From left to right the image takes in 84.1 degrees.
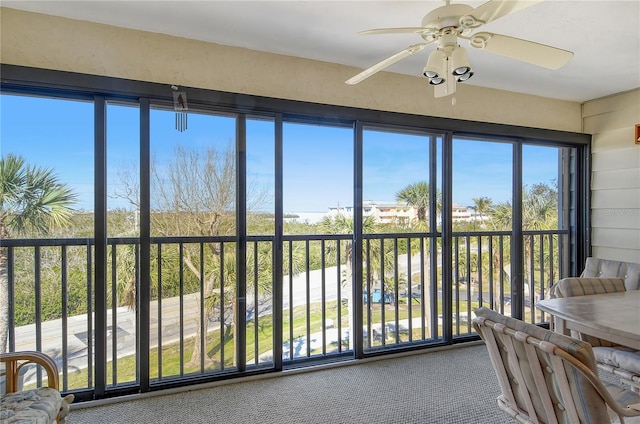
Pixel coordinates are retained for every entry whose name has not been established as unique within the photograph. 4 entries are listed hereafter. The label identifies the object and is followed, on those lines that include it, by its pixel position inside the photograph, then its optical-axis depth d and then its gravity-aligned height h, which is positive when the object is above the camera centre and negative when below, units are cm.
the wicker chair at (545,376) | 117 -60
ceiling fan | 154 +84
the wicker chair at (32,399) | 150 -84
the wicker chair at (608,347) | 191 -80
